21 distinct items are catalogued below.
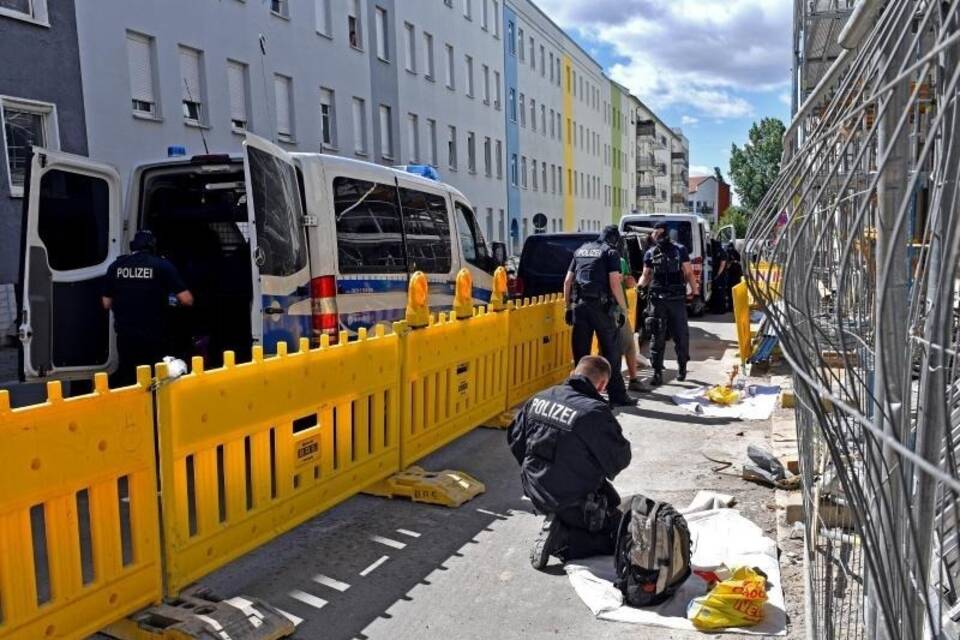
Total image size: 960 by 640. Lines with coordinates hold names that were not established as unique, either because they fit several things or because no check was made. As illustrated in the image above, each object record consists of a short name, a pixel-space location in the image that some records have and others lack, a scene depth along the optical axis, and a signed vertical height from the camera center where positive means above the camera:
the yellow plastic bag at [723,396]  8.07 -1.68
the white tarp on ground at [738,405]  7.65 -1.74
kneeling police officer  4.00 -1.18
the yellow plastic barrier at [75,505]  3.04 -1.08
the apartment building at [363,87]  15.78 +4.63
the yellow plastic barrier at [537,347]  7.93 -1.18
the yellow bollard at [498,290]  7.45 -0.47
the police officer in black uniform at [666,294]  9.10 -0.67
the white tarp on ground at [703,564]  3.61 -1.74
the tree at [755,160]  71.21 +7.11
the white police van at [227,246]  5.52 +0.02
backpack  3.71 -1.54
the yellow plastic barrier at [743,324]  9.75 -1.11
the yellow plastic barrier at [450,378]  5.88 -1.15
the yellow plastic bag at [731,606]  3.49 -1.68
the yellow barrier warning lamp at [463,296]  6.63 -0.46
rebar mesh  1.51 -0.16
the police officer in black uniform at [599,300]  7.75 -0.61
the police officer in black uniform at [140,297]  5.86 -0.36
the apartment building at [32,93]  12.97 +2.81
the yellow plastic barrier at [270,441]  3.80 -1.14
